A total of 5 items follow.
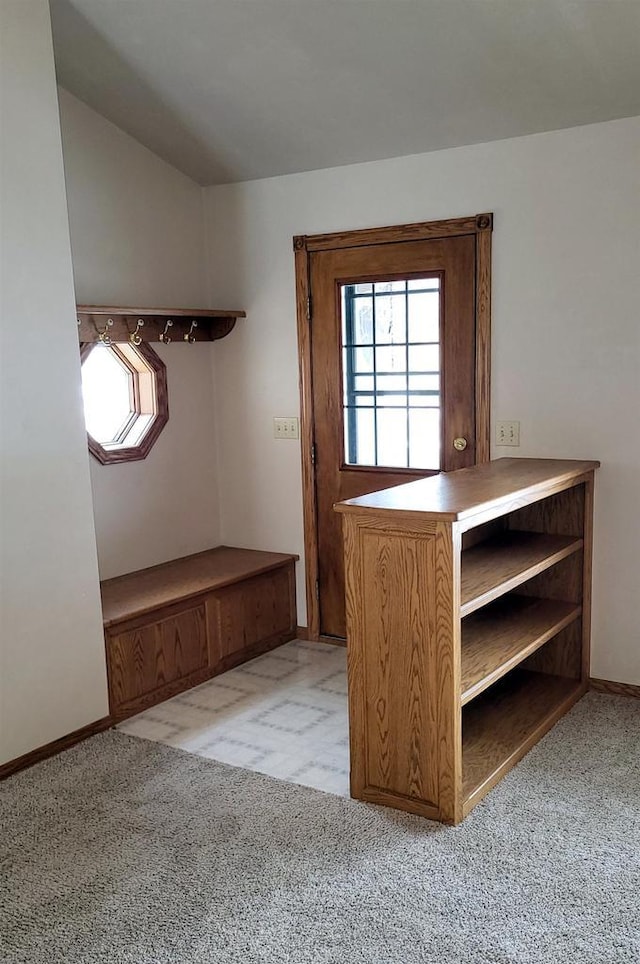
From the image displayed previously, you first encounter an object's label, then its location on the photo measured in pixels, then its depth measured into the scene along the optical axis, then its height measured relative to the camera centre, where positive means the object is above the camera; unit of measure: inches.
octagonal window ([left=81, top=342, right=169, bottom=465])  151.8 -7.3
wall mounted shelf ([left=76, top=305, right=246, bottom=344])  143.3 +6.1
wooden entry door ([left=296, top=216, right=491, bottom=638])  145.3 -3.7
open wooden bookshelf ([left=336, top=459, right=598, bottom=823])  98.9 -35.0
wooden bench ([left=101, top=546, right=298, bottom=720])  135.3 -43.8
